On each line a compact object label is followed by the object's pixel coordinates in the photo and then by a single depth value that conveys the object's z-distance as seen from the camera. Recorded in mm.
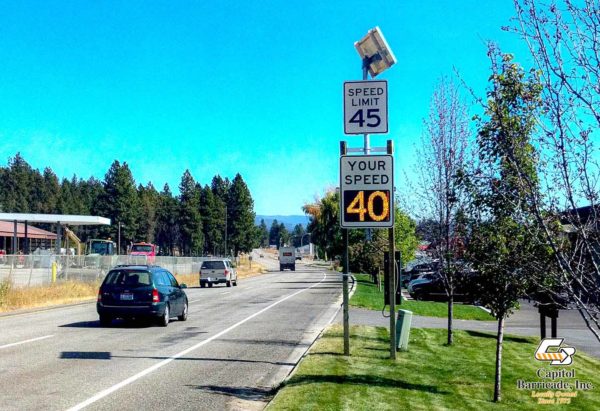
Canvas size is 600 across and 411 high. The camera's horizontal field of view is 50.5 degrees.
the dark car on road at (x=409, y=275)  44303
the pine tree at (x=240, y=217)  114375
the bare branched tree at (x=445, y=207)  12766
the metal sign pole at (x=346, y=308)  11297
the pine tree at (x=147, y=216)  119000
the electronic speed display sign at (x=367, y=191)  10758
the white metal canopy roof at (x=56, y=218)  46472
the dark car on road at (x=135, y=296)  16516
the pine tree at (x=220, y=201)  114000
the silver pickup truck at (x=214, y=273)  43469
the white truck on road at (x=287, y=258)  94875
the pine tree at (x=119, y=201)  104062
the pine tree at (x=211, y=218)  112875
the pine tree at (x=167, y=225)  127625
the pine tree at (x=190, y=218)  108375
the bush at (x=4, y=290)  22250
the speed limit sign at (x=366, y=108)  11148
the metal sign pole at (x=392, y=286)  10990
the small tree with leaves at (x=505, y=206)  6320
